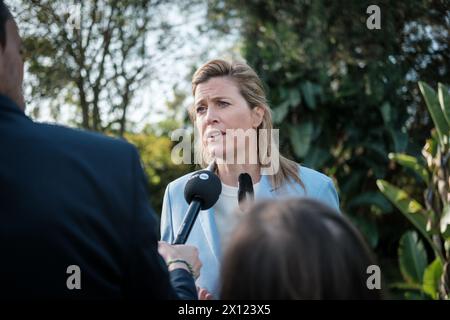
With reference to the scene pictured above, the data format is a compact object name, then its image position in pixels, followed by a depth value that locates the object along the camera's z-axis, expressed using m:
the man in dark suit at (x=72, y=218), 1.50
